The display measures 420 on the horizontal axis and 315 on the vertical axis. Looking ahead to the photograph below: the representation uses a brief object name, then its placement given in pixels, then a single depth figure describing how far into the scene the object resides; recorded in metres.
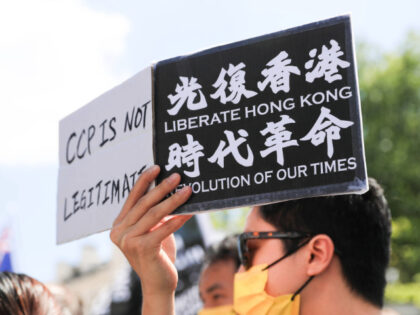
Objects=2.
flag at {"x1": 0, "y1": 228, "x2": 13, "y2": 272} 5.39
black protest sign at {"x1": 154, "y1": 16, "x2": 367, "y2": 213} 2.15
